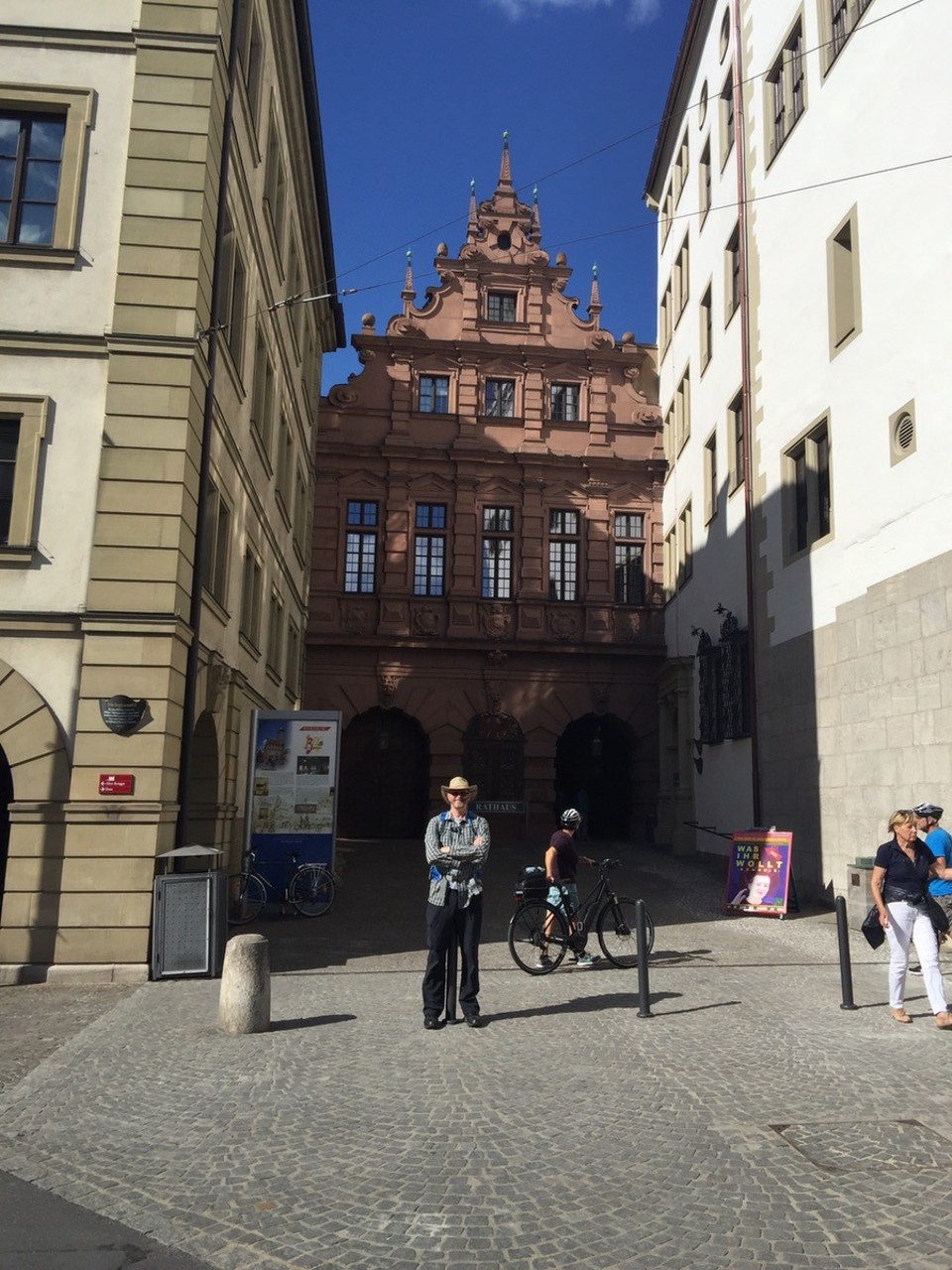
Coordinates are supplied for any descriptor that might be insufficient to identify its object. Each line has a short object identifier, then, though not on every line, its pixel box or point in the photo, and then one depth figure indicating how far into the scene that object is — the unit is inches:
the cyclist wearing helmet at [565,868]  470.0
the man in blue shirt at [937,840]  426.6
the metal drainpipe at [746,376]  793.0
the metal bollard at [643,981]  359.6
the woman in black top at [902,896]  355.9
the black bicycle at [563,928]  454.3
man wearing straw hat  349.7
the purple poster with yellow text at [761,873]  647.8
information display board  676.7
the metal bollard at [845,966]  372.5
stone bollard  334.3
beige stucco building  445.1
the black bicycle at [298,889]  651.5
